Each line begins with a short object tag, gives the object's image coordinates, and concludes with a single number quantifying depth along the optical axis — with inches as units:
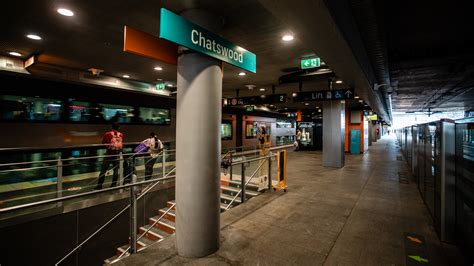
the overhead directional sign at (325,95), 253.5
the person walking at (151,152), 251.6
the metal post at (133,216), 116.7
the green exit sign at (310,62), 205.9
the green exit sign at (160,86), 352.5
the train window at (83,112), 279.4
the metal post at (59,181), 186.2
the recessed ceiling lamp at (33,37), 170.2
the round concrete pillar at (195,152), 105.3
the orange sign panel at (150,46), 87.4
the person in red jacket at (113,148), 225.6
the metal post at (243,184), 188.9
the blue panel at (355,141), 580.4
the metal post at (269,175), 226.2
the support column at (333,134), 373.4
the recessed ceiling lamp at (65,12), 130.9
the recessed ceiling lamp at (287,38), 166.9
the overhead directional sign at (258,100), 306.7
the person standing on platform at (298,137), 642.8
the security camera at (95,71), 269.1
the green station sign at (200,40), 86.2
